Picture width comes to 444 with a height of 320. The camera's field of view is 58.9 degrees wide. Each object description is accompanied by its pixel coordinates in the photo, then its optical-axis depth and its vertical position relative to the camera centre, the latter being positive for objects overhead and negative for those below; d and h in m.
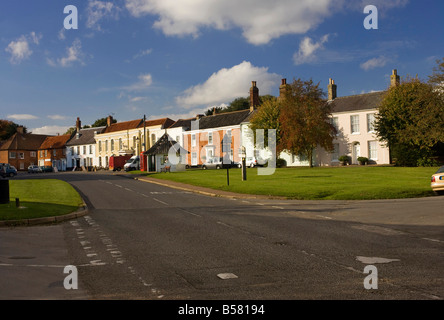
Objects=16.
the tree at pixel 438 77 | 35.91 +7.15
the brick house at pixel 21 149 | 98.62 +4.36
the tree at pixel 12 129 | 112.97 +10.77
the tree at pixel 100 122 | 113.62 +12.10
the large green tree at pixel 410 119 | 38.53 +3.85
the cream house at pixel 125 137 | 77.56 +5.61
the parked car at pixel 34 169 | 80.81 -0.68
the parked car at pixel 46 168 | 81.71 -0.57
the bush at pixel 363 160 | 50.47 -0.46
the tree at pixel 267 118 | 54.47 +5.78
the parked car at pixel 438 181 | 20.55 -1.42
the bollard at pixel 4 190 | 16.20 -0.98
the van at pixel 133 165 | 64.38 -0.31
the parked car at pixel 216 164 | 58.62 -0.53
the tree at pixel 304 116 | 47.88 +5.11
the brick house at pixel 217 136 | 64.94 +4.29
